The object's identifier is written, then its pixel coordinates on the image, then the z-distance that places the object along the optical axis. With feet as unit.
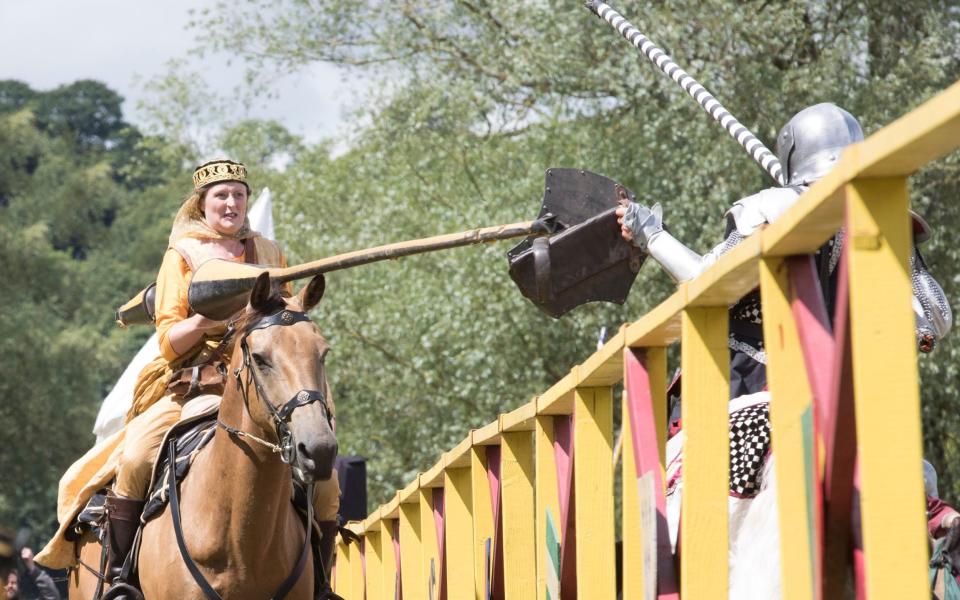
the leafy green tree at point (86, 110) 591.01
